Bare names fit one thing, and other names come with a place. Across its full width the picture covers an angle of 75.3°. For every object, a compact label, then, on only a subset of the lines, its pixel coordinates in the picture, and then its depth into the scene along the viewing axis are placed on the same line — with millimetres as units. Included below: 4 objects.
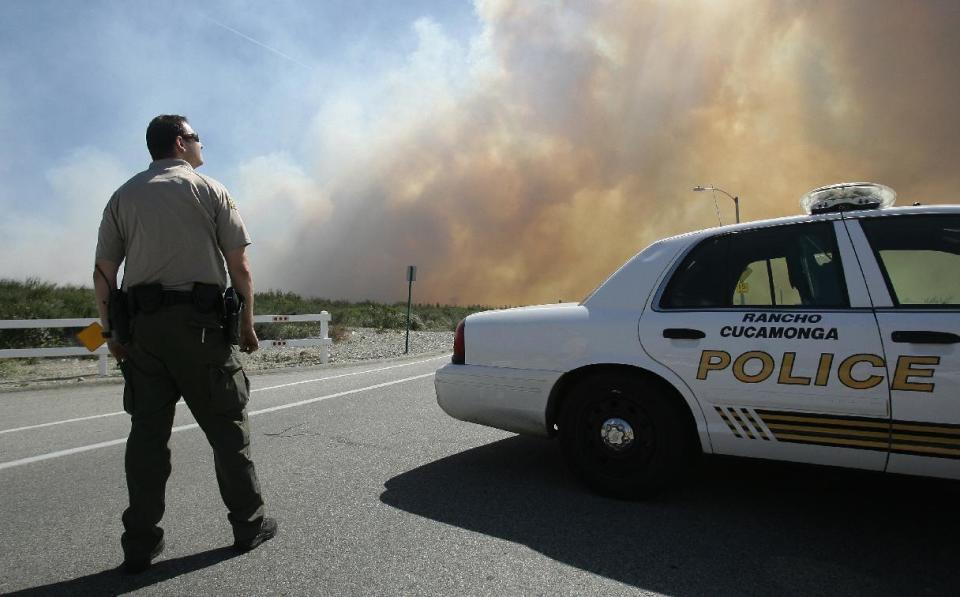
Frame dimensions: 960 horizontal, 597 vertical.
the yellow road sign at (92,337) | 11094
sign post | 18984
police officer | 2799
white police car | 2859
